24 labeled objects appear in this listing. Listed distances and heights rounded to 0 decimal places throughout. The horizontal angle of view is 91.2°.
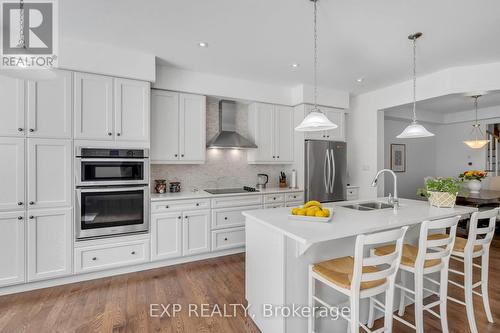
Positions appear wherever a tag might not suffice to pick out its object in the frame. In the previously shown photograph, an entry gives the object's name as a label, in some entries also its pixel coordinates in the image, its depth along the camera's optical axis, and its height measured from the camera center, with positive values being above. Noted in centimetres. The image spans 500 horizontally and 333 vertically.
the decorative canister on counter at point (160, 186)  350 -31
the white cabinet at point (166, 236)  307 -91
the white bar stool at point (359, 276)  142 -72
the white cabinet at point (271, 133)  411 +54
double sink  257 -45
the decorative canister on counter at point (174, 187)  366 -34
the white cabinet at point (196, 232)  324 -92
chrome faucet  232 -37
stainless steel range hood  379 +52
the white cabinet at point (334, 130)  434 +64
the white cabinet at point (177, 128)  337 +53
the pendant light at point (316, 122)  212 +37
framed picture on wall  611 +18
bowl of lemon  181 -38
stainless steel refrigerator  415 -10
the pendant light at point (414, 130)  260 +37
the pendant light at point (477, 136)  510 +69
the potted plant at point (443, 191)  240 -27
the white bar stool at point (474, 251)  194 -73
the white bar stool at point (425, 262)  172 -73
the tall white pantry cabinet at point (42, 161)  242 +4
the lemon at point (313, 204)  201 -33
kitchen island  169 -67
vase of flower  441 -30
